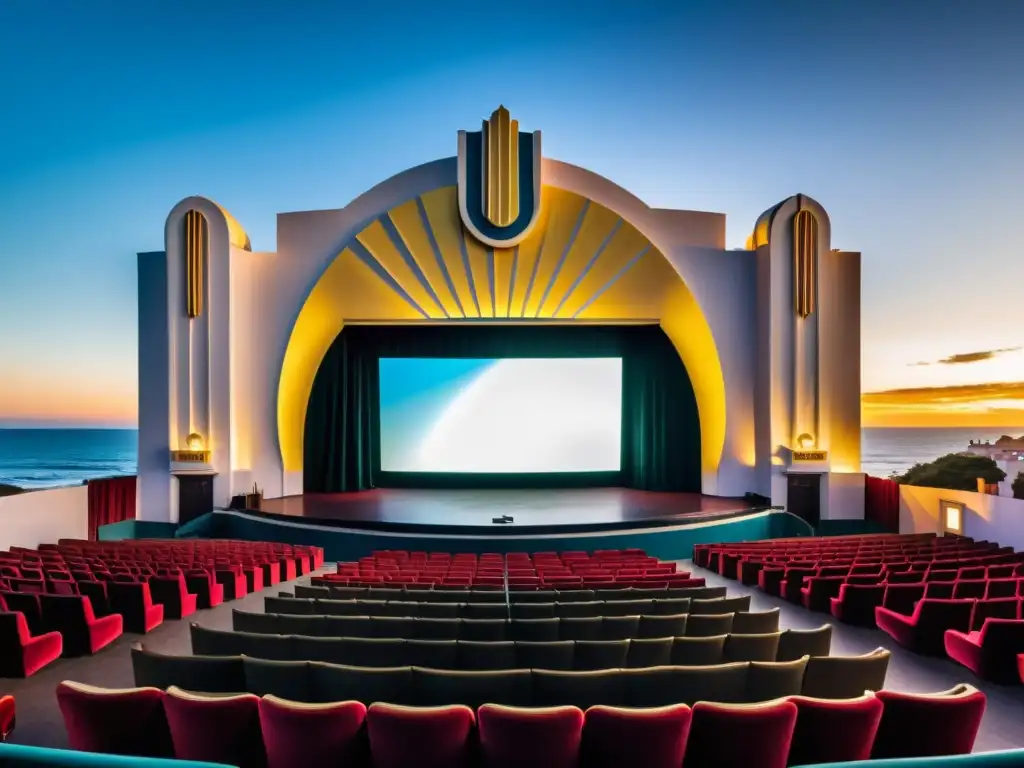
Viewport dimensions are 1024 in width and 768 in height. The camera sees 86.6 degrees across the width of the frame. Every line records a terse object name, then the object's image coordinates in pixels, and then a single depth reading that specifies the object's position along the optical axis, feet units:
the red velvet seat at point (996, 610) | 14.39
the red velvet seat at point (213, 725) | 7.18
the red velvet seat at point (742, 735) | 6.88
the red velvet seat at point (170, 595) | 17.84
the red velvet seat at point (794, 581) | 20.18
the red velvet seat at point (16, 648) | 12.34
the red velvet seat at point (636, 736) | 6.72
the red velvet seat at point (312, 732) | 6.92
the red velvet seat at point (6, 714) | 8.29
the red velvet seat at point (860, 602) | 17.11
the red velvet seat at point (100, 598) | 16.17
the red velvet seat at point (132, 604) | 16.12
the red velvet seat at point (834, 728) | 7.22
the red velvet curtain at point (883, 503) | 43.86
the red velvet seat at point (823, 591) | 18.61
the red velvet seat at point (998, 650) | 12.45
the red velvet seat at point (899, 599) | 16.26
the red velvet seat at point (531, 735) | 6.66
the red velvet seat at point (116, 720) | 7.31
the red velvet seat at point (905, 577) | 18.35
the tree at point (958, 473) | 92.12
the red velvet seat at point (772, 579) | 21.12
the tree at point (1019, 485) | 77.41
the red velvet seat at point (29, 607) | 14.11
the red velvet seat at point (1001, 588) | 16.53
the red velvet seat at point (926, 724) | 7.40
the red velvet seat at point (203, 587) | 19.12
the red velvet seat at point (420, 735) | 6.77
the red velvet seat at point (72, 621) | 13.99
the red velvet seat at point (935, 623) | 14.32
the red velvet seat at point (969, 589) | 16.38
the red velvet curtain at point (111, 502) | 43.75
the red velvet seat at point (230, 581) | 20.61
